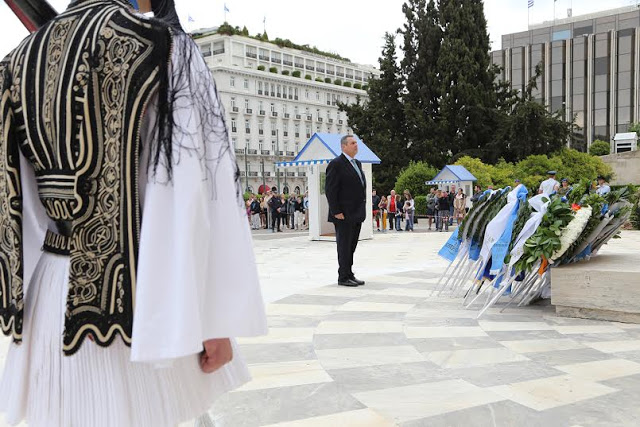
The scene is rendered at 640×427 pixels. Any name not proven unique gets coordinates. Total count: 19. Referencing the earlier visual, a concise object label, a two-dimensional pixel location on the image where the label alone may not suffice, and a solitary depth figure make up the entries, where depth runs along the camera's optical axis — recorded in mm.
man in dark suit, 7395
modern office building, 61719
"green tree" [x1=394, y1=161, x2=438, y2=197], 30969
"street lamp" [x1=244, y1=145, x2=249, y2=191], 88250
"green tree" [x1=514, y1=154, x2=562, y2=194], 32438
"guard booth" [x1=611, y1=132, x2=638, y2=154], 45906
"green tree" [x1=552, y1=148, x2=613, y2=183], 33344
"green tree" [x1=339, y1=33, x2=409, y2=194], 38125
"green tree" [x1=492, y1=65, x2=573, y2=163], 35562
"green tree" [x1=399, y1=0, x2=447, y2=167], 37281
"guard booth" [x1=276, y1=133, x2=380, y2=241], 15367
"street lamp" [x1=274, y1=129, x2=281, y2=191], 94162
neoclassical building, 90062
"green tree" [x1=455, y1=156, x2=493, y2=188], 28547
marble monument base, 4809
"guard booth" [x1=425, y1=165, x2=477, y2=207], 25812
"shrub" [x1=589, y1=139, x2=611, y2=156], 52750
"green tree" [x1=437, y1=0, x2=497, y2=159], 36875
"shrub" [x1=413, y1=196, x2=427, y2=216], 28328
